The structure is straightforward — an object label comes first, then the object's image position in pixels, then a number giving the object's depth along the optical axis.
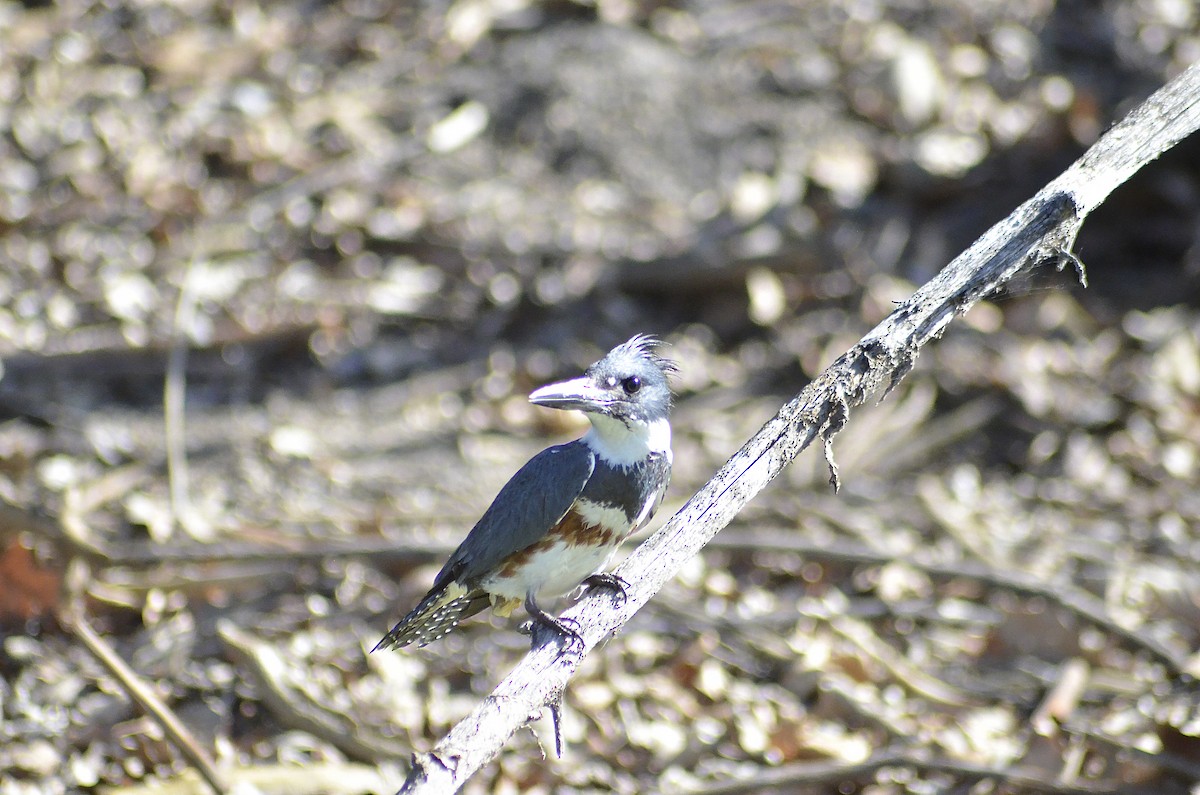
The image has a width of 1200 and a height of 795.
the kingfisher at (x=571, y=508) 6.00
